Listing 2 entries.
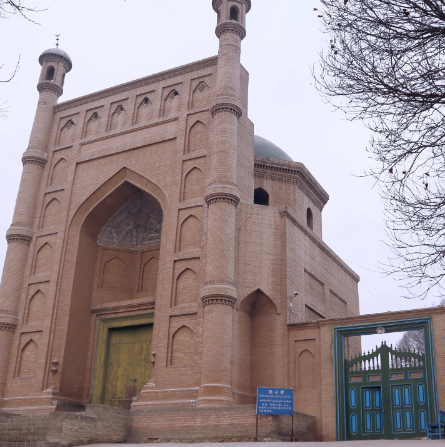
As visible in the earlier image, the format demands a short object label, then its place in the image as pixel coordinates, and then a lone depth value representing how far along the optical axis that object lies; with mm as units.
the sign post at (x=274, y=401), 10938
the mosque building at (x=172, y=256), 13375
